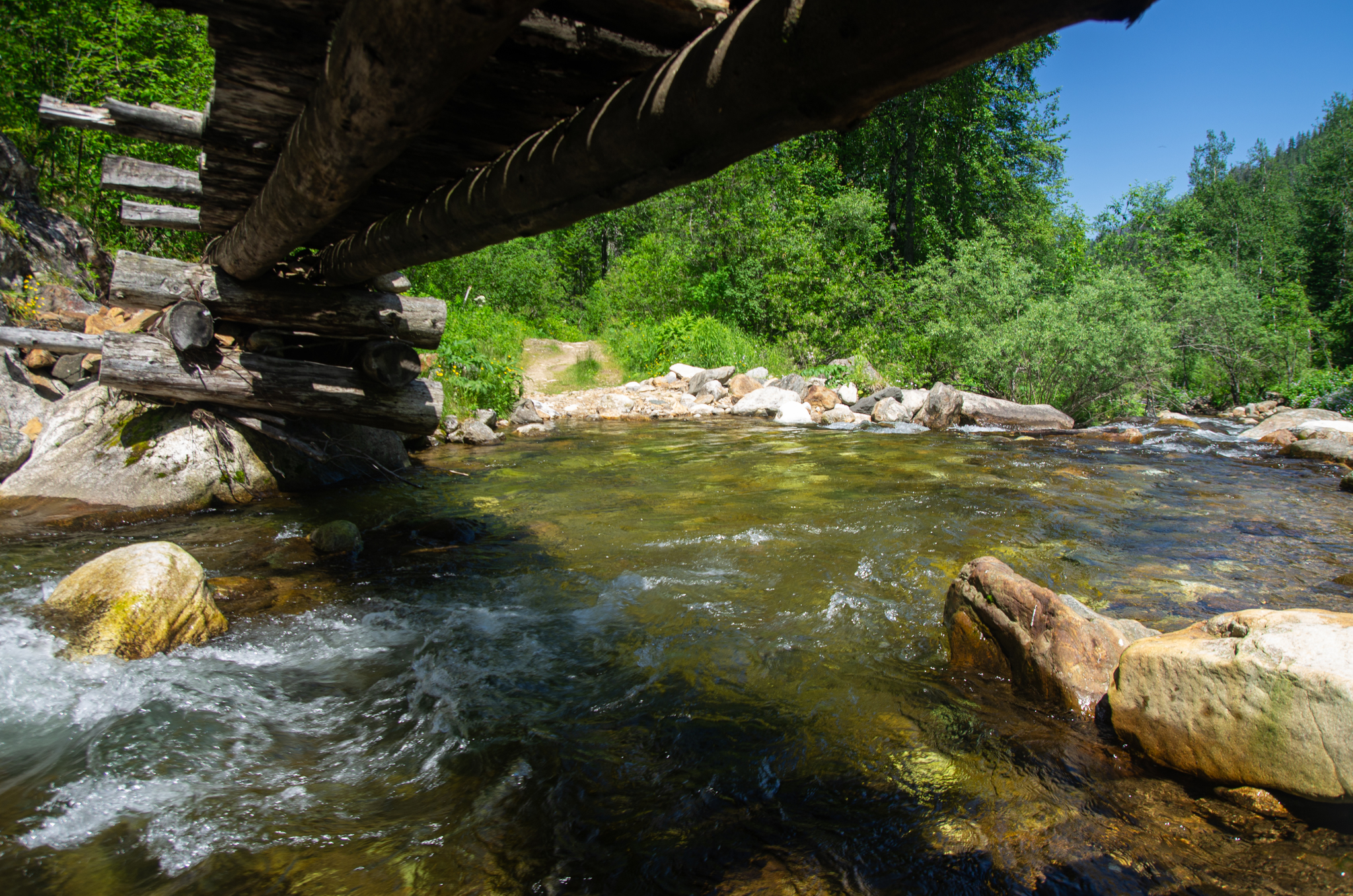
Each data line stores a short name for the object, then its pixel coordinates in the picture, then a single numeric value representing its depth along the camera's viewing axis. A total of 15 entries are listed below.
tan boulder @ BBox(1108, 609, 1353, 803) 2.21
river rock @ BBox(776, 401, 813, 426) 14.30
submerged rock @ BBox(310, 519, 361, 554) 5.05
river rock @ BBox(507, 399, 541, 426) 12.63
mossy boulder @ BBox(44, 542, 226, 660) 3.21
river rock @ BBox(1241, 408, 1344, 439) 11.17
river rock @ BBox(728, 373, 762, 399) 16.69
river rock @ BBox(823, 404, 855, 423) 14.12
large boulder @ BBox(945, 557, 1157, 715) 2.98
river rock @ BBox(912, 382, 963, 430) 13.16
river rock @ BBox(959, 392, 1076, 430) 12.95
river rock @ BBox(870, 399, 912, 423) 13.95
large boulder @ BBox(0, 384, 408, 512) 5.89
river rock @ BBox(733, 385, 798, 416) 15.35
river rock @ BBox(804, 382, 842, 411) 15.09
